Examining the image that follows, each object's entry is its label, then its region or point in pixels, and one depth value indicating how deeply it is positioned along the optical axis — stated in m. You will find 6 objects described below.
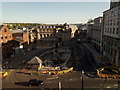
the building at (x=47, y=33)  68.75
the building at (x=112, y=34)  29.63
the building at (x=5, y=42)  36.41
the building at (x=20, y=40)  43.32
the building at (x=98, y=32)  44.58
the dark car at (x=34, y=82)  20.03
